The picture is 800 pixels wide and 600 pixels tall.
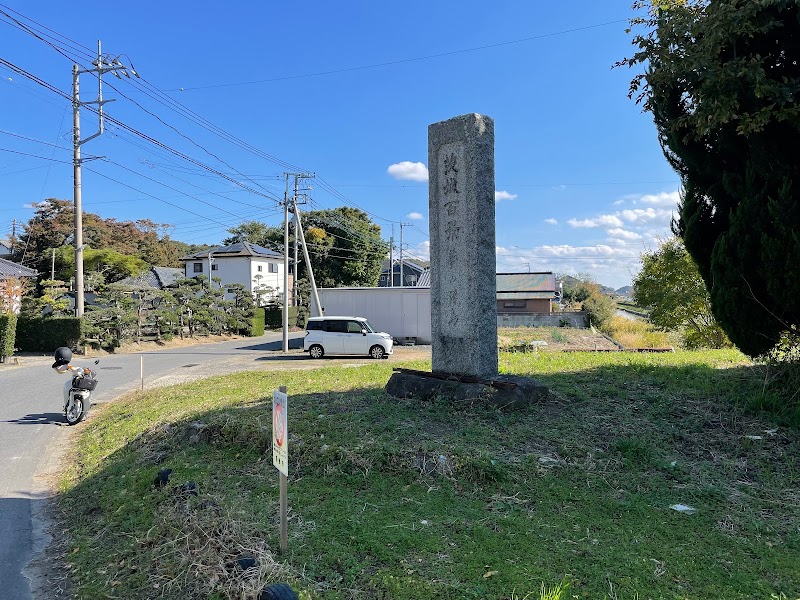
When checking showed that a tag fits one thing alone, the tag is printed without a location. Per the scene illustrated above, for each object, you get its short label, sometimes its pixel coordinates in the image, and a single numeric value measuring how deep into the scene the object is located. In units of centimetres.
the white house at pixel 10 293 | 1928
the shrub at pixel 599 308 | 3463
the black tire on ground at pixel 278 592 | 248
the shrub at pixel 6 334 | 1667
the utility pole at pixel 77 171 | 1873
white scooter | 823
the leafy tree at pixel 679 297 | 1597
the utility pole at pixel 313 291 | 2224
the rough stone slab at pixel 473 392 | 562
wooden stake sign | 300
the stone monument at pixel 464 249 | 620
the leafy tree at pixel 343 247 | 4241
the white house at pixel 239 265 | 3838
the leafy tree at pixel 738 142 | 472
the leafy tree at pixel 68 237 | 3389
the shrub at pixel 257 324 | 3009
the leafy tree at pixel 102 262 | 3134
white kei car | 1833
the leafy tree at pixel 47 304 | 1977
